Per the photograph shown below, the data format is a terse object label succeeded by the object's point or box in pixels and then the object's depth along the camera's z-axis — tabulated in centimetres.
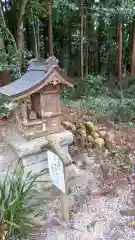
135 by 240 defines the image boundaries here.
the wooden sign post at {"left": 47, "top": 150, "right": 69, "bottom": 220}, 181
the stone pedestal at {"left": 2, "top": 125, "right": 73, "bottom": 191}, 236
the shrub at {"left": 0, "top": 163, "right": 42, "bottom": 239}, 183
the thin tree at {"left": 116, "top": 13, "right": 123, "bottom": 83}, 593
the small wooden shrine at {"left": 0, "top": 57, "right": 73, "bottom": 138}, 222
